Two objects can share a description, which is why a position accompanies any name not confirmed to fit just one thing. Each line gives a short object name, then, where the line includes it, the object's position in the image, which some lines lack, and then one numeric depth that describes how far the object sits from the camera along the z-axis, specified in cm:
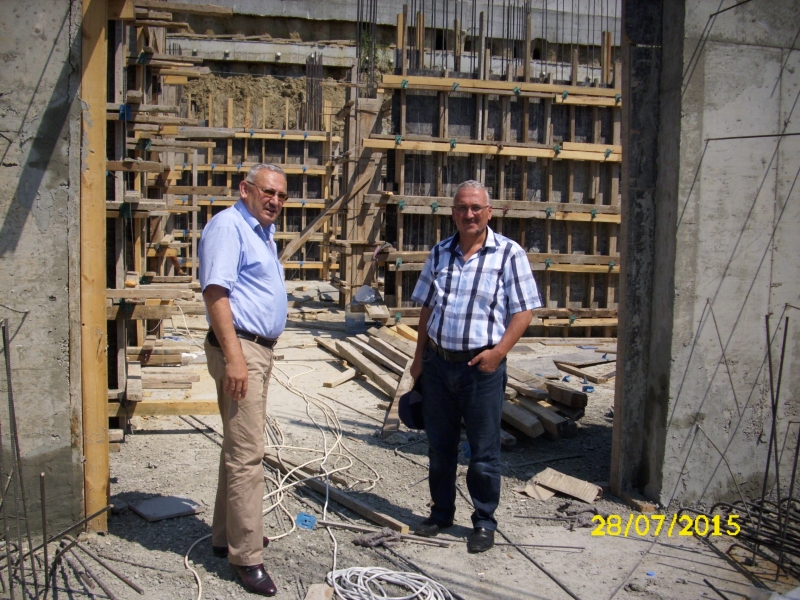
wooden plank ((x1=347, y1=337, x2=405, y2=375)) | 903
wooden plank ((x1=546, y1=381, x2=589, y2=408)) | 707
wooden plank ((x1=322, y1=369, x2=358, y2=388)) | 894
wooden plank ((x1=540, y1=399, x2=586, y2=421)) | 716
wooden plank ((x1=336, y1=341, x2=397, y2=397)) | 849
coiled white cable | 410
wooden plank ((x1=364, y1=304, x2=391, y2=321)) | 1118
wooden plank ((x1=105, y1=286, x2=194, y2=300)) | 629
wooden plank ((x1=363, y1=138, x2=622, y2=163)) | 1108
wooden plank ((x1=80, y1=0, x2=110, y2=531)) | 446
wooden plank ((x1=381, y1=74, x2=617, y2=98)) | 1105
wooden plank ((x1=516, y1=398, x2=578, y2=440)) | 680
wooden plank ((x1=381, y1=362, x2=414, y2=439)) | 716
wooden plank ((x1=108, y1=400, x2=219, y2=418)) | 689
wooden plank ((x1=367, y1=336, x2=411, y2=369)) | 916
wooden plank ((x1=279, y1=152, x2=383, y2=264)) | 1313
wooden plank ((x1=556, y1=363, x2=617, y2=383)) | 924
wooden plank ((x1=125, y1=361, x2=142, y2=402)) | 641
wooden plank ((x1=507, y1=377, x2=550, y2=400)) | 730
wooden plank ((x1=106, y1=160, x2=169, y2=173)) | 652
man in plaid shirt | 463
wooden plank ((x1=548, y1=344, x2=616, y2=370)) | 1000
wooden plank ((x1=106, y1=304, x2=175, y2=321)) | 668
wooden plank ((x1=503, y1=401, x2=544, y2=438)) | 668
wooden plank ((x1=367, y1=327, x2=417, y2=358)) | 954
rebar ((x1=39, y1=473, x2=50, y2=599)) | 352
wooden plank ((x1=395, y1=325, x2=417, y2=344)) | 1049
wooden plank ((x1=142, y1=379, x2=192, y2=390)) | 782
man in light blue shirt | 402
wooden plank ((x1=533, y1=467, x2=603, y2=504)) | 559
